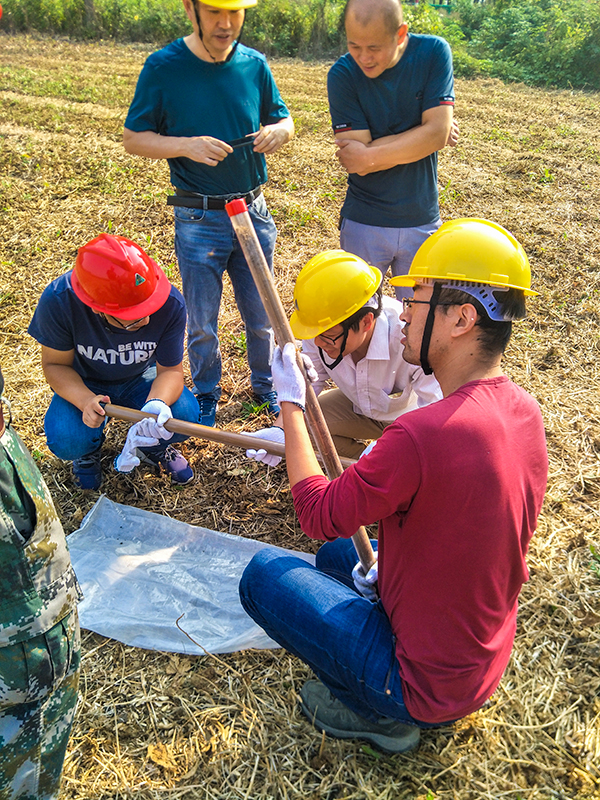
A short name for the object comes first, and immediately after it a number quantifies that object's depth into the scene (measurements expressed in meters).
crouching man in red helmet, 2.75
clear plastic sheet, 2.66
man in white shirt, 2.41
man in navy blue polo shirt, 3.09
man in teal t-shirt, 2.98
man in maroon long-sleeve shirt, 1.60
